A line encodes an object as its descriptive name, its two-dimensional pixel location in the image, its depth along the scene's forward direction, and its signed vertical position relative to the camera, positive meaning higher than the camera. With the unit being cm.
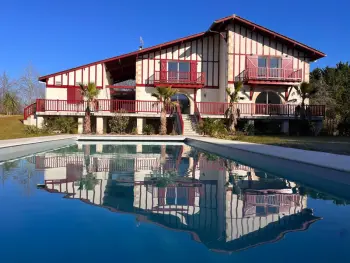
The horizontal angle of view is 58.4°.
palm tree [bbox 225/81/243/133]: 2195 +91
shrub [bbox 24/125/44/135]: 2082 -38
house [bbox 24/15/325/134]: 2403 +400
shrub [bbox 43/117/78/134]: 2278 -3
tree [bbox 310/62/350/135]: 2380 +341
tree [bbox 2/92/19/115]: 3148 +209
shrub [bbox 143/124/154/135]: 2303 -35
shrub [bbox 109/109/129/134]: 2303 +20
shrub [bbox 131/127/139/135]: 2312 -47
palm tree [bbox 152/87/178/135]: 2197 +166
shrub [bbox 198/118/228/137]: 2072 -15
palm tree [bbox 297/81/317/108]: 2292 +259
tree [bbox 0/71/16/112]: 5191 +672
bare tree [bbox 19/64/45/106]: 5369 +680
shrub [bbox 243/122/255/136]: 2262 -29
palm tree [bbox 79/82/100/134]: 2175 +194
